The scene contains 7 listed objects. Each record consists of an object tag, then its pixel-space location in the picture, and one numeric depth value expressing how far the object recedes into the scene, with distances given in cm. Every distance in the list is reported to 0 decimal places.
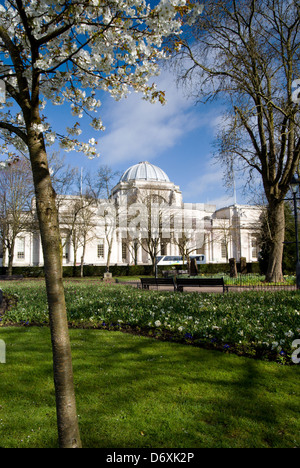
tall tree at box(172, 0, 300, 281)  1369
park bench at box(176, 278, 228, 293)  1290
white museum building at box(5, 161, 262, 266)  3459
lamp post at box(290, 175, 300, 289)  1169
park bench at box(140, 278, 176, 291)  1356
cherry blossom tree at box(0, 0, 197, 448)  214
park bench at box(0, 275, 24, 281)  2322
